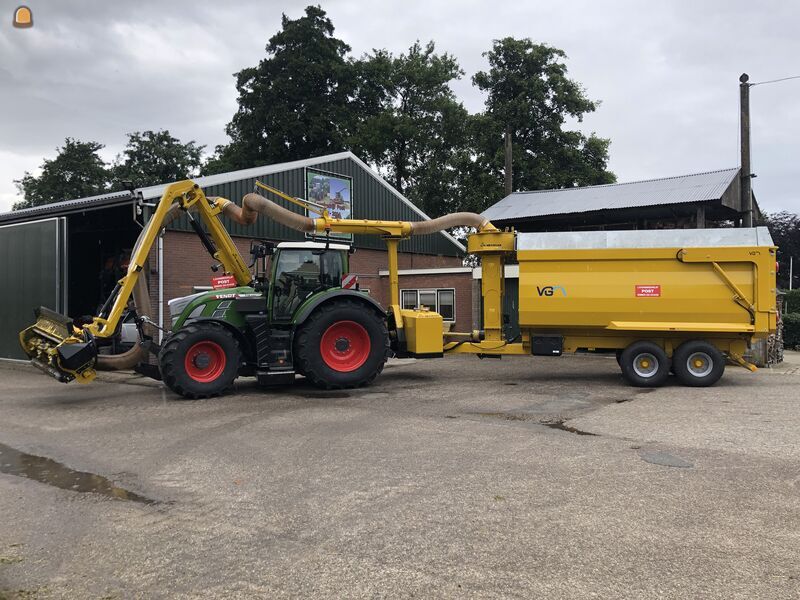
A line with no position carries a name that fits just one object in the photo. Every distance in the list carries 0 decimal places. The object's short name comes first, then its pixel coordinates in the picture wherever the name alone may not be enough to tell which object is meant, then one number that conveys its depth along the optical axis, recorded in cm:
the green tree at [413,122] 3878
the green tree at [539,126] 3606
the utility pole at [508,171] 2808
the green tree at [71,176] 5059
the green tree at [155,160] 5234
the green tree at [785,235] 5200
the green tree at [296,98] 4147
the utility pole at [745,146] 1695
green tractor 1019
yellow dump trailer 1112
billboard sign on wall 2064
